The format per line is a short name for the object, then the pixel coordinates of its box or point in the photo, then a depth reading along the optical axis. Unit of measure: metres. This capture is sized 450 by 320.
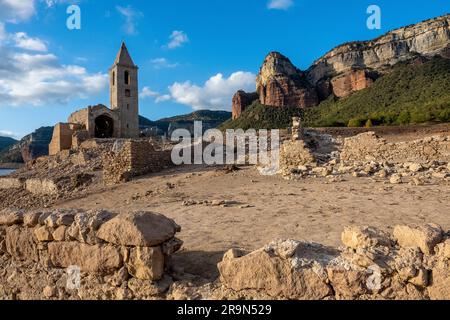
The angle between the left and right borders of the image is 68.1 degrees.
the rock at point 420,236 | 3.18
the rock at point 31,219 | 4.36
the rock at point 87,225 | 3.86
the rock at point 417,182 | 9.16
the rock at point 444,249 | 3.00
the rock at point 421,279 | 2.94
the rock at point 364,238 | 3.37
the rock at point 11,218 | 4.58
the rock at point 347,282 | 3.00
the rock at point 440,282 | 2.87
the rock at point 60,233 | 4.06
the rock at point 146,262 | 3.49
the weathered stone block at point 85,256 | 3.69
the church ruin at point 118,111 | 32.27
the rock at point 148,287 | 3.51
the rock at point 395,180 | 9.45
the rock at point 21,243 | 4.37
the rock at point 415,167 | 10.92
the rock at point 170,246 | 3.67
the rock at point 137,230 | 3.52
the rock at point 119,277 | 3.66
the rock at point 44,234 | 4.19
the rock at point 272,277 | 3.10
